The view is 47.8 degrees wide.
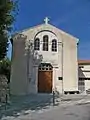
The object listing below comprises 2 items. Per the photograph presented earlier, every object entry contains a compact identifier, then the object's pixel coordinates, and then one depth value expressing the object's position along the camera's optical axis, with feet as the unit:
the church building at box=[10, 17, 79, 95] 31.85
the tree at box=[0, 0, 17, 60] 19.01
